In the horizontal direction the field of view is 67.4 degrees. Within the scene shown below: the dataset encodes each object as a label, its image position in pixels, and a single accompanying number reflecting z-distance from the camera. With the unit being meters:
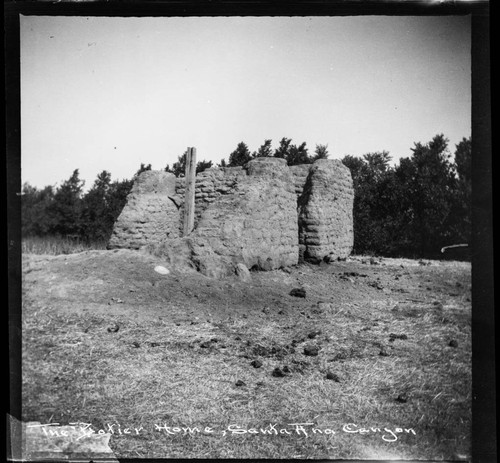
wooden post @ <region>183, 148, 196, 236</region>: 8.20
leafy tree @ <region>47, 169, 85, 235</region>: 8.57
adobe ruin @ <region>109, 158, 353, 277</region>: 6.50
